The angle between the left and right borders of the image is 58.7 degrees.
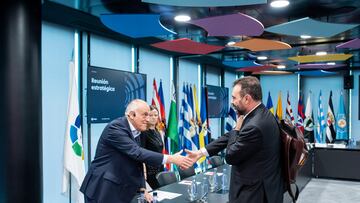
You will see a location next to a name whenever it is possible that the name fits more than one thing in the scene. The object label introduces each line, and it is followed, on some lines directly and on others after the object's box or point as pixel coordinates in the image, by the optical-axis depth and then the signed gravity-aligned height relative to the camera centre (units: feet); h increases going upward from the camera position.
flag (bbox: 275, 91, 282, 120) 33.73 -0.97
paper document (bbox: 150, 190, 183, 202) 9.43 -2.86
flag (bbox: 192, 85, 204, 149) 22.48 -1.35
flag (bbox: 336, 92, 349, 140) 33.40 -2.47
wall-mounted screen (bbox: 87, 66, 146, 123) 17.51 +0.52
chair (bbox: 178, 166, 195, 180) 14.12 -3.26
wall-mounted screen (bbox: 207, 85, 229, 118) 30.17 -0.08
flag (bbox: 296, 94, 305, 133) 32.12 -1.52
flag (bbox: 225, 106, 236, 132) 25.48 -1.62
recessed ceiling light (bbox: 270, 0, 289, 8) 13.00 +4.02
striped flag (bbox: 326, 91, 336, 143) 31.99 -2.87
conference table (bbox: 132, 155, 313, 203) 9.14 -2.90
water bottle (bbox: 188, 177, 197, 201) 9.39 -2.70
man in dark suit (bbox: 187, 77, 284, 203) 6.44 -1.05
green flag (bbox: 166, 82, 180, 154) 19.95 -1.97
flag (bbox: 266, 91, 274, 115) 30.50 -0.39
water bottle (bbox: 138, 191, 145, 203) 7.59 -2.36
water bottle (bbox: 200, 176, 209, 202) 9.40 -2.80
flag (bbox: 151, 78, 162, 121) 20.11 +0.16
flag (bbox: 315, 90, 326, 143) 33.83 -2.59
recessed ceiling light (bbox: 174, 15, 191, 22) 14.97 +3.91
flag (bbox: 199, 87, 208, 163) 22.80 -1.74
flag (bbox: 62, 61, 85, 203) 13.44 -1.87
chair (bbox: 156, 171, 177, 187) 12.11 -2.97
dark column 9.87 -0.02
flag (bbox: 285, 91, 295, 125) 33.30 -1.23
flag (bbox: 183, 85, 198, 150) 21.79 -1.84
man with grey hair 7.27 -1.42
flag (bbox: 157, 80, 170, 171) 19.62 -1.38
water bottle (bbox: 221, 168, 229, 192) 10.54 -2.85
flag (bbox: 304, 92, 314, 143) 31.64 -2.36
